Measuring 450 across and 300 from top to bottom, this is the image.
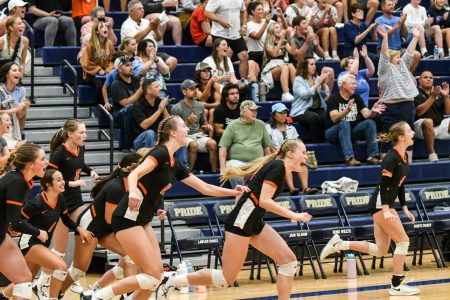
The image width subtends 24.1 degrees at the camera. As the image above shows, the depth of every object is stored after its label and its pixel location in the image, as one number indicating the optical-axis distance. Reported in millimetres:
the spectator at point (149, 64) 15883
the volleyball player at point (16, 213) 9531
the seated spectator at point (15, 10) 15744
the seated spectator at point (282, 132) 15664
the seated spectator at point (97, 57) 16062
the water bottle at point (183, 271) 11006
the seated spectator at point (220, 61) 16594
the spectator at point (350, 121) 16609
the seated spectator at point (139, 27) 16836
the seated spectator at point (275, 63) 17469
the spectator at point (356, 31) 19016
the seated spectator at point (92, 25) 16281
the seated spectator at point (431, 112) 17500
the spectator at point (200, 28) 17828
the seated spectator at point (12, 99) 14461
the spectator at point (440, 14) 20781
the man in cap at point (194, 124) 15273
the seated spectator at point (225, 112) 15812
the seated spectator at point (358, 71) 17234
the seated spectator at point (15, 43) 15523
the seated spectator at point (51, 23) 17031
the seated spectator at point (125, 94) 15367
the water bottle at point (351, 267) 13859
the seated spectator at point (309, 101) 16844
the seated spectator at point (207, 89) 15977
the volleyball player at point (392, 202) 12555
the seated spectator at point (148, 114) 14883
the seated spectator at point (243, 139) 15156
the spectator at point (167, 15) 18016
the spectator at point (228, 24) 17469
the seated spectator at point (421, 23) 20078
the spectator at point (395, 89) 17078
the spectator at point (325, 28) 18953
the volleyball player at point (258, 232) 10281
